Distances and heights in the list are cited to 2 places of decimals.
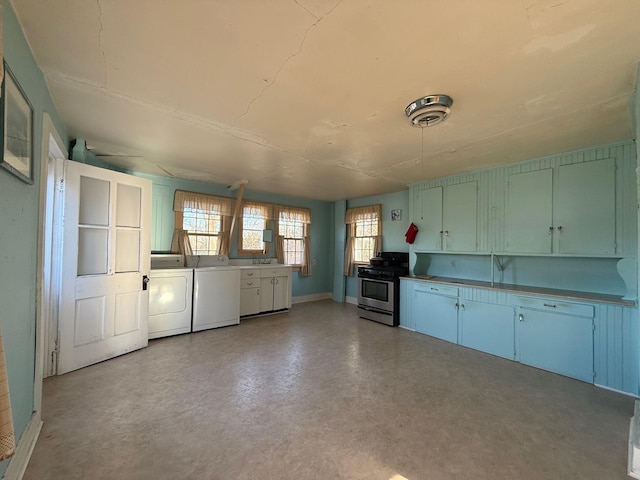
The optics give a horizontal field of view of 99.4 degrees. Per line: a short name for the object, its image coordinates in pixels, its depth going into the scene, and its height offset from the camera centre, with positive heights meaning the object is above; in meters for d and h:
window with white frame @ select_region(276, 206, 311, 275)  6.07 +0.20
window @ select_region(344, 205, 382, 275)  5.77 +0.23
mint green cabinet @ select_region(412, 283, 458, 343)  3.87 -0.96
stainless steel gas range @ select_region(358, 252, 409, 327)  4.64 -0.75
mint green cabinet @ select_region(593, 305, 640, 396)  2.54 -0.97
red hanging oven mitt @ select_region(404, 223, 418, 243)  4.54 +0.22
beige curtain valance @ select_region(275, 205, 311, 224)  6.01 +0.71
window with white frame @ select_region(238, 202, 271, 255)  5.51 +0.34
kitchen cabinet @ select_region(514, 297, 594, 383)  2.78 -0.96
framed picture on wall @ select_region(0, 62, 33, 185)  1.27 +0.59
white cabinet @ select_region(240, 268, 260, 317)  4.89 -0.87
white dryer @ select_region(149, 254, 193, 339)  3.79 -0.81
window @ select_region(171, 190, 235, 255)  4.63 +0.37
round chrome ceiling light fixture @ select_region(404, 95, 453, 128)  2.04 +1.06
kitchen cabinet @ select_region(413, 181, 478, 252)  3.94 +0.45
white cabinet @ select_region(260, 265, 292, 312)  5.16 -0.86
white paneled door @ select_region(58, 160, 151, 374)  2.77 -0.26
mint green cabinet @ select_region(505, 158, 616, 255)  2.90 +0.44
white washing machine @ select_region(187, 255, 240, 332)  4.17 -0.81
